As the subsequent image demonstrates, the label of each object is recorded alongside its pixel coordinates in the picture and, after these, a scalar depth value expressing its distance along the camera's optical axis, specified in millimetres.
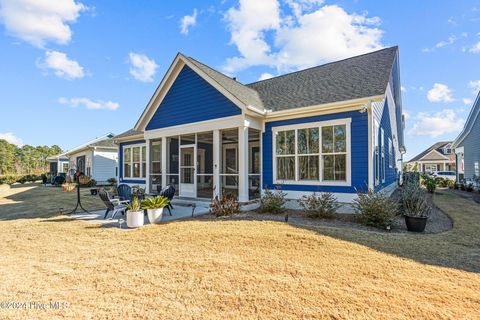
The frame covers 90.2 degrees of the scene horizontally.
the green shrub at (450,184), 19523
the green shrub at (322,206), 7531
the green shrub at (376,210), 6423
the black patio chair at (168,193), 8875
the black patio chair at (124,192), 9008
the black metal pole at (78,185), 9117
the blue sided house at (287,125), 7945
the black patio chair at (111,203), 7664
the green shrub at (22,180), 31561
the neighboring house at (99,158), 22506
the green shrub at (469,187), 16359
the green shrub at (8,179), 29823
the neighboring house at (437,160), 45750
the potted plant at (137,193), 8672
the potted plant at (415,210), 6102
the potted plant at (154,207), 7301
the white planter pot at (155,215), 7293
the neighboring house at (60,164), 30894
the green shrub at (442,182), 20766
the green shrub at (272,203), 8375
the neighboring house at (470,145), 16031
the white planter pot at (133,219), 6840
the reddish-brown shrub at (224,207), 8102
